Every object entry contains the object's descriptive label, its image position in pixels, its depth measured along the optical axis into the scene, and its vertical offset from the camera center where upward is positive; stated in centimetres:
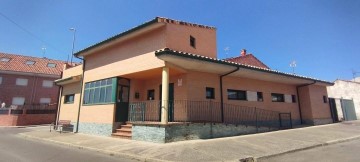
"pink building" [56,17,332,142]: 1060 +163
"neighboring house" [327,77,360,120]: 2166 +196
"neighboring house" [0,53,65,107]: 3189 +550
